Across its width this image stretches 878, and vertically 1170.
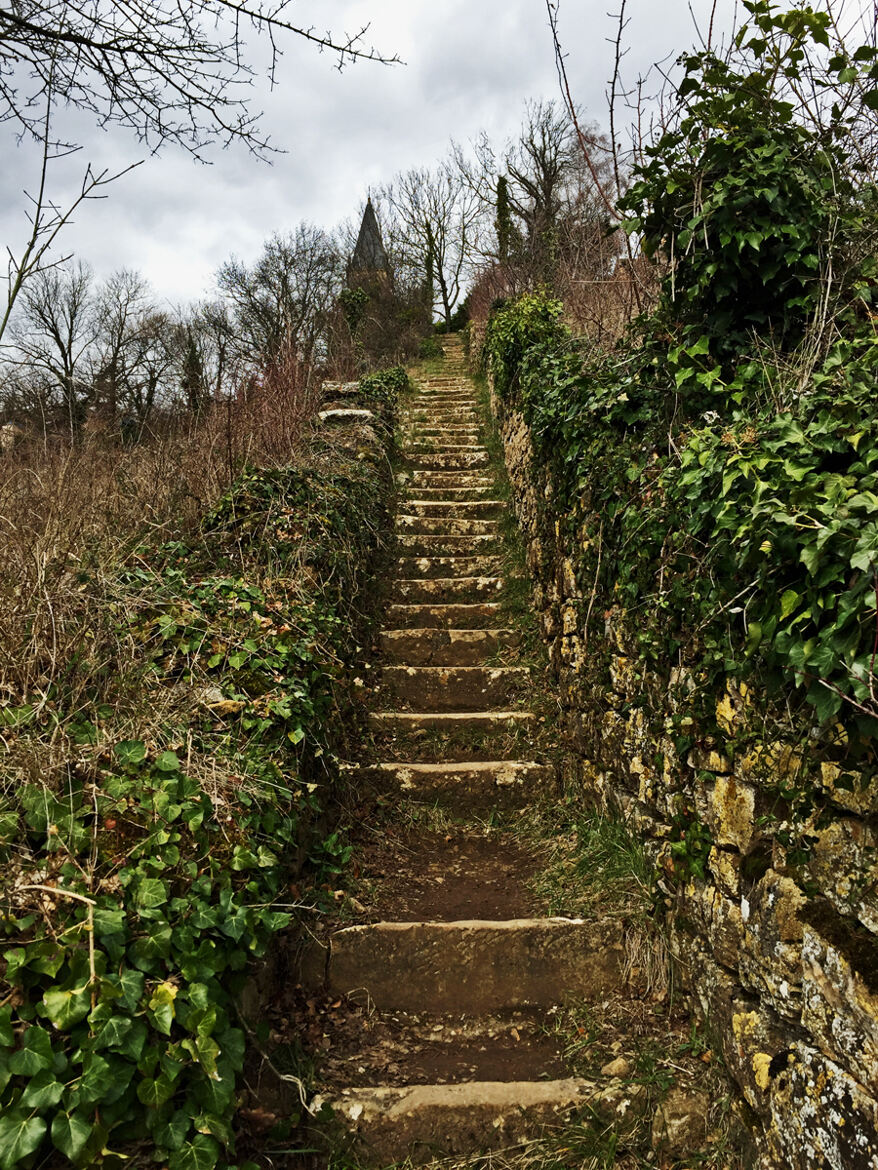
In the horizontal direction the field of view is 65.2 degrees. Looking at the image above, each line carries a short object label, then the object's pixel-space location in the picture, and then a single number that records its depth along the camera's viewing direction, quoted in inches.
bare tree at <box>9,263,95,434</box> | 893.8
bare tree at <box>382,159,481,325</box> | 864.9
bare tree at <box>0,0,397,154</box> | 110.5
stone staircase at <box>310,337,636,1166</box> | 87.3
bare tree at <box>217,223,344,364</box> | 796.6
